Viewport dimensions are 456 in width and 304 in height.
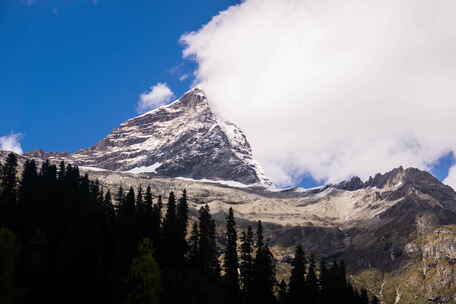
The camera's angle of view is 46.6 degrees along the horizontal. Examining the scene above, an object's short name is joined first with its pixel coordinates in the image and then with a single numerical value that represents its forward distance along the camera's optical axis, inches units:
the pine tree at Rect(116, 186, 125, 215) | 5530.5
